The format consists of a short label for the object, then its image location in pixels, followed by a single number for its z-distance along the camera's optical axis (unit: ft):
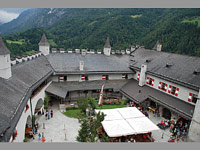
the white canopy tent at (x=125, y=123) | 53.49
